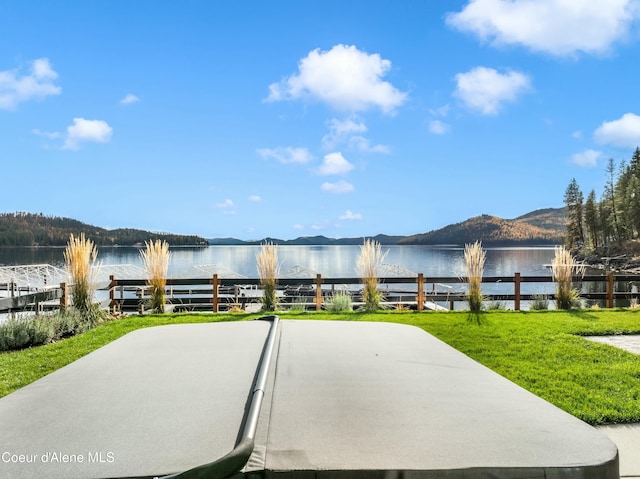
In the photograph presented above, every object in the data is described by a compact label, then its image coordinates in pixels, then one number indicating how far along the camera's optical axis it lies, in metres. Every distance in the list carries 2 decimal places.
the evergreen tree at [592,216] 58.28
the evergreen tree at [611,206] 54.28
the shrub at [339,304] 8.98
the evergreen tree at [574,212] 60.69
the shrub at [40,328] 6.30
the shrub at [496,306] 9.68
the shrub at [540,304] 9.71
